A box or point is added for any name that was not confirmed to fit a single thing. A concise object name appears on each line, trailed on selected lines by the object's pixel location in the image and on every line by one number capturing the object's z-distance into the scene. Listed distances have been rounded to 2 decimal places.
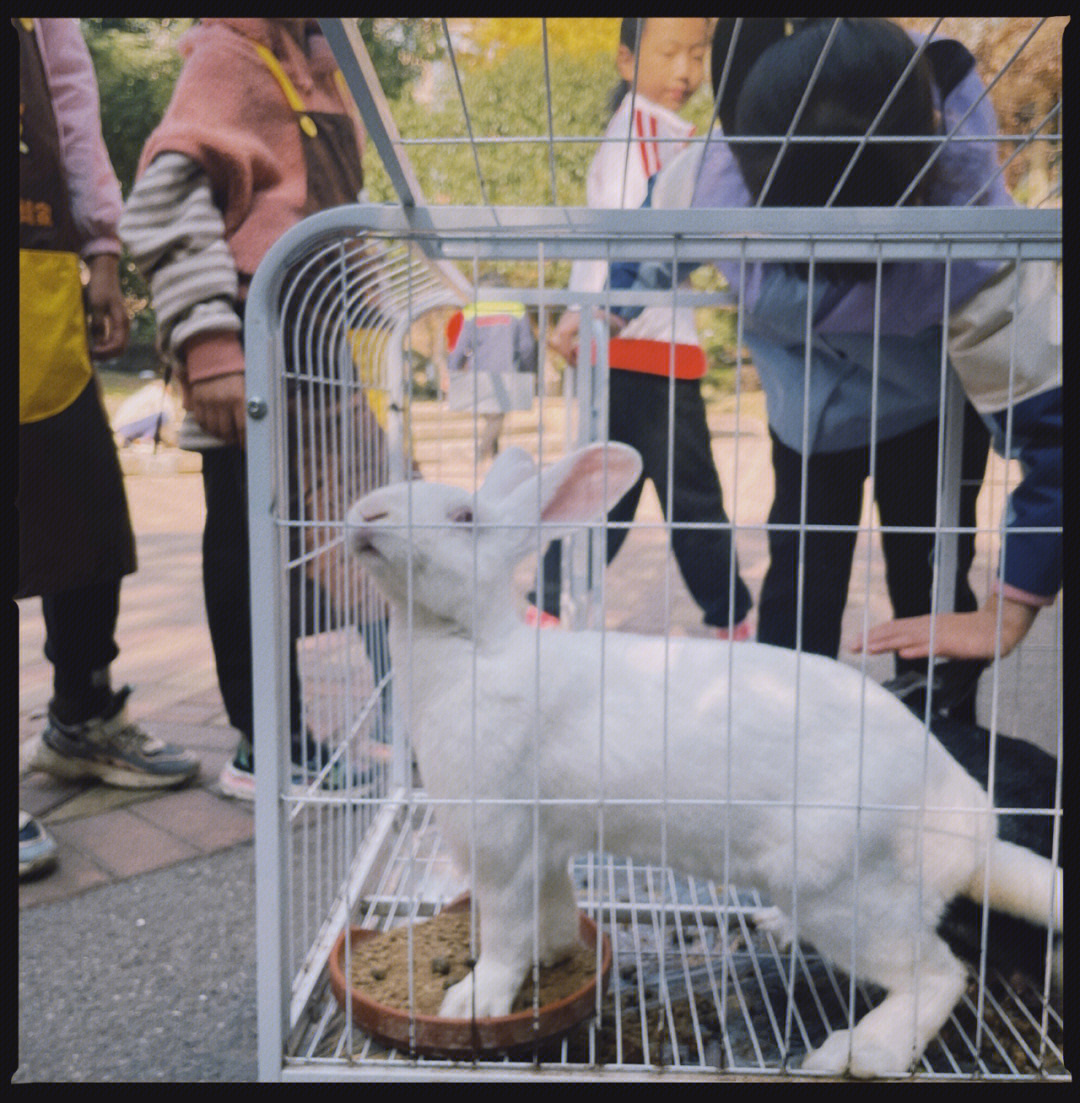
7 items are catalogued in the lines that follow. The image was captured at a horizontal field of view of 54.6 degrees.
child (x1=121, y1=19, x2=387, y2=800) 2.03
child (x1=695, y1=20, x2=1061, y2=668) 1.51
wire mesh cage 1.25
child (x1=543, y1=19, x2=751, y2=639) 2.47
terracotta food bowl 1.32
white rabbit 1.33
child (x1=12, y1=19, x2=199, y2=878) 2.08
